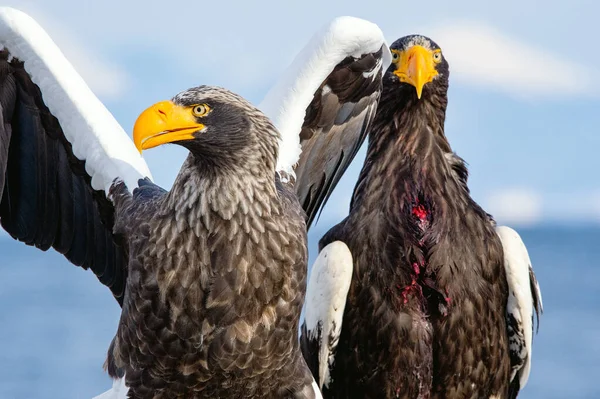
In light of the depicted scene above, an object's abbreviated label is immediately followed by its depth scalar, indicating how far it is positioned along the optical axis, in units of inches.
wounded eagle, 377.1
